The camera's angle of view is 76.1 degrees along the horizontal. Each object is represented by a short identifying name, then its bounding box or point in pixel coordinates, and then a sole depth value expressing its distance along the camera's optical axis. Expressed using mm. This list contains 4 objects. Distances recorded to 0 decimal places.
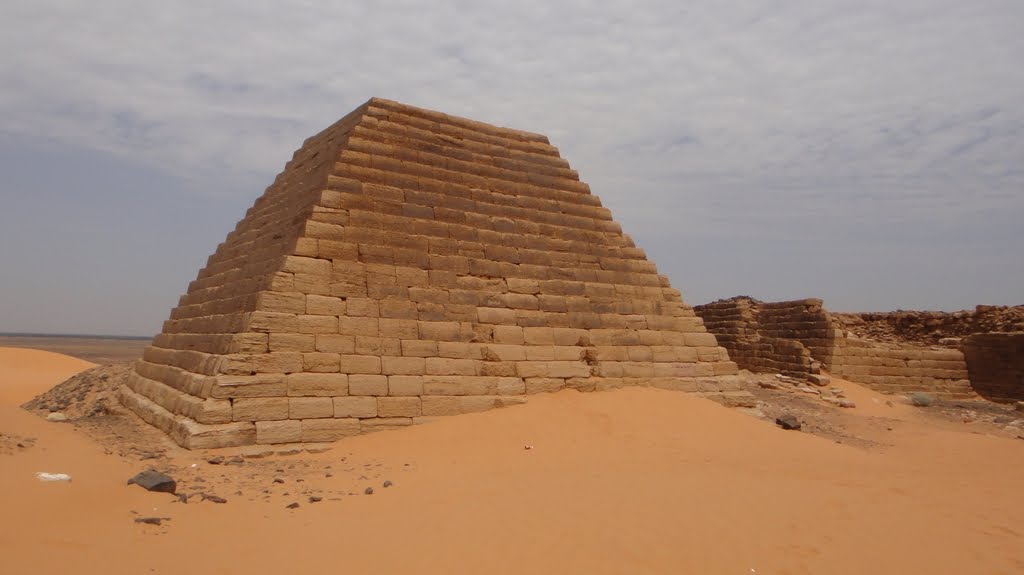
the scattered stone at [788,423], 9898
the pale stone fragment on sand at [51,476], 5008
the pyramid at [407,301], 7344
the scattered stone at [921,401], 16766
